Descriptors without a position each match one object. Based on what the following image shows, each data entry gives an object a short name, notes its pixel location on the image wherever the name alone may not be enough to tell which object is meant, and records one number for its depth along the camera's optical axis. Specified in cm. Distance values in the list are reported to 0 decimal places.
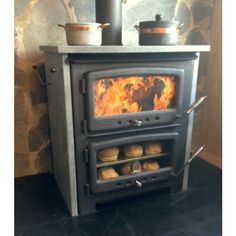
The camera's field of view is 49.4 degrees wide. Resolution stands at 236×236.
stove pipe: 124
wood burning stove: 106
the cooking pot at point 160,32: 118
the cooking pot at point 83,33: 105
